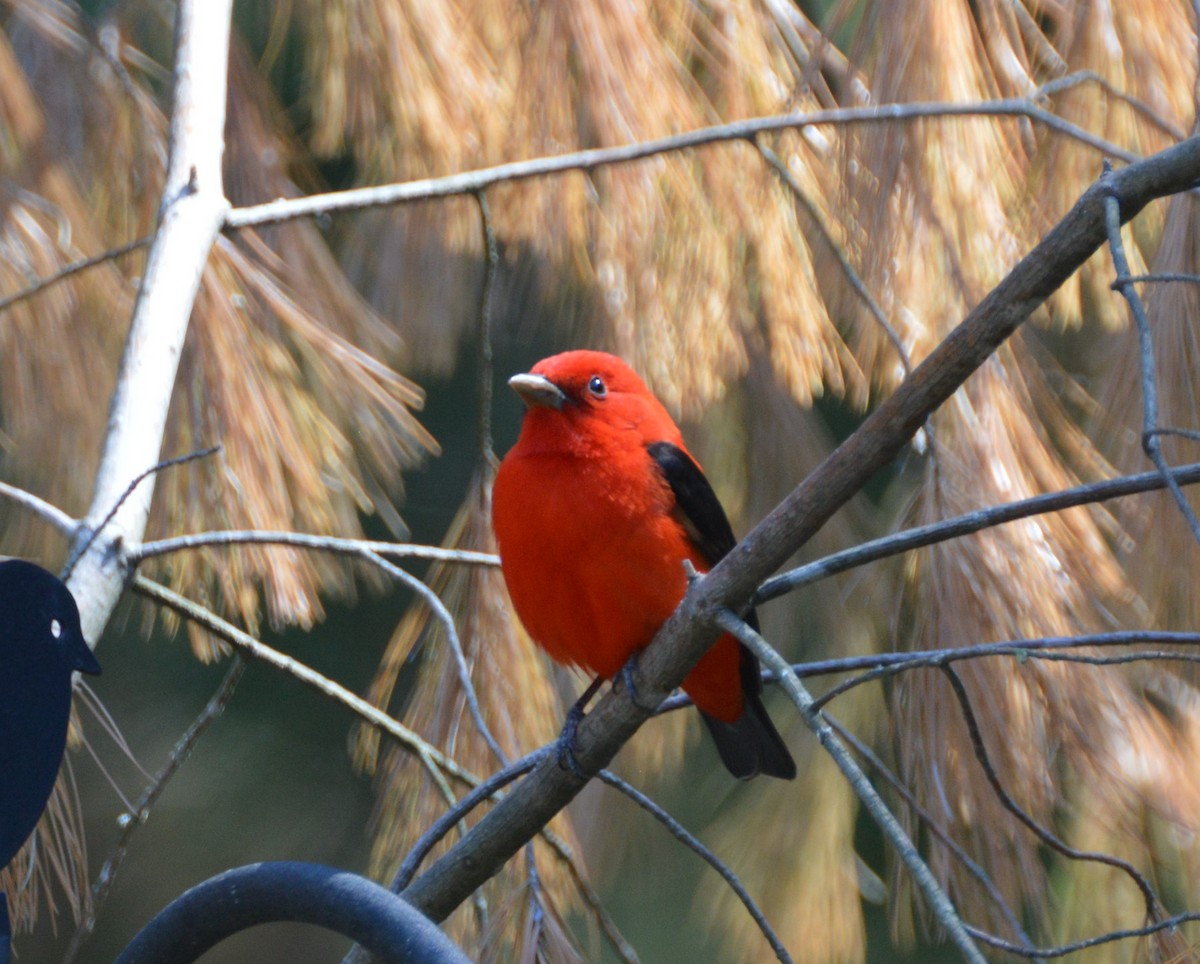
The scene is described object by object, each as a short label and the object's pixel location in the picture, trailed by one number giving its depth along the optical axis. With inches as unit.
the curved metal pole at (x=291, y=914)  222.8
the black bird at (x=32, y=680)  223.2
